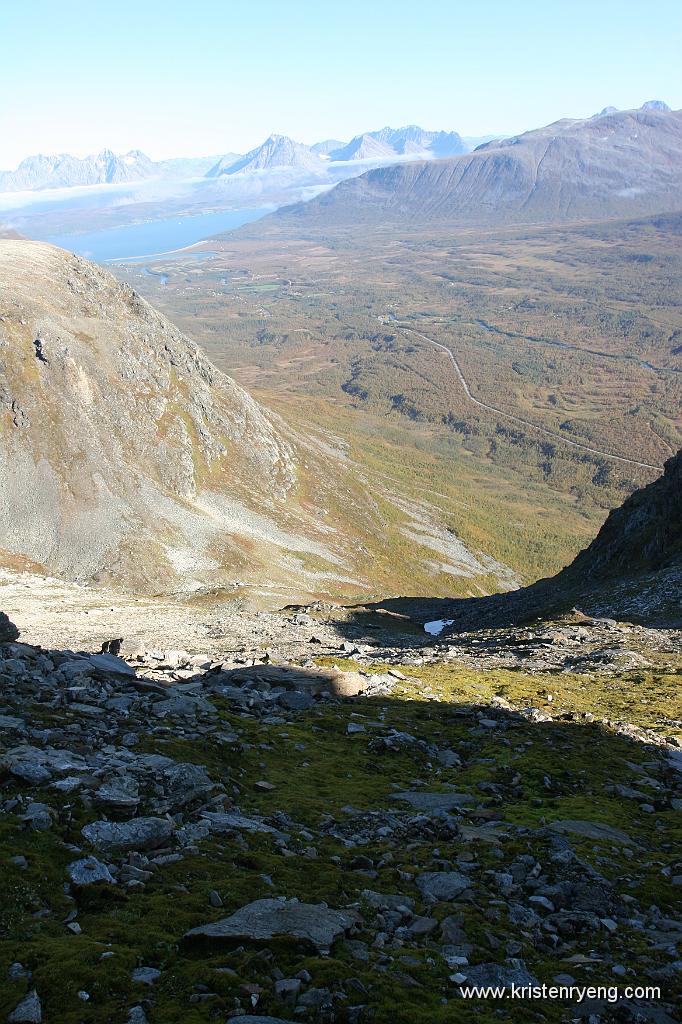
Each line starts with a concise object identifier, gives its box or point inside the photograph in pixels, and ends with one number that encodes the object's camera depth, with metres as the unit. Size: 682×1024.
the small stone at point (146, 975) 11.26
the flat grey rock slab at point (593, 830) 20.28
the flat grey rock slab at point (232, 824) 17.72
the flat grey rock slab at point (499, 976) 12.60
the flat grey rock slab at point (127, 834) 15.49
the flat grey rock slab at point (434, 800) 21.70
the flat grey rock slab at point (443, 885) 15.89
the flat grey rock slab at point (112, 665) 29.75
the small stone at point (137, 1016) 10.34
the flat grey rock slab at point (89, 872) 13.88
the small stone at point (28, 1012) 10.05
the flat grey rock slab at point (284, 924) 12.55
